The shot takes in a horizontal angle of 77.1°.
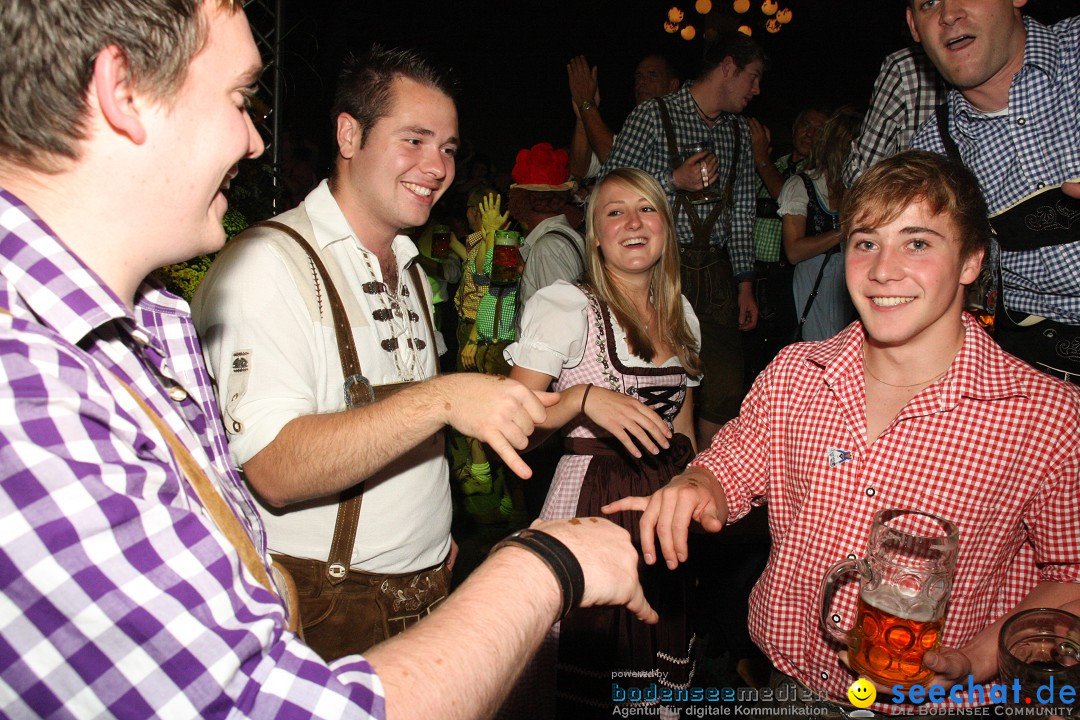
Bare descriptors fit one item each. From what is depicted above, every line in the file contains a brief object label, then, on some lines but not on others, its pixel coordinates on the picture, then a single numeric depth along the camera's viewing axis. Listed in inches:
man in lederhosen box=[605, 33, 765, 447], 159.2
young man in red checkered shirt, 59.8
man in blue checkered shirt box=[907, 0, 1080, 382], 84.4
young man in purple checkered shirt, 25.8
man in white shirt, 57.5
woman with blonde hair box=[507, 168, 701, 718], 91.2
